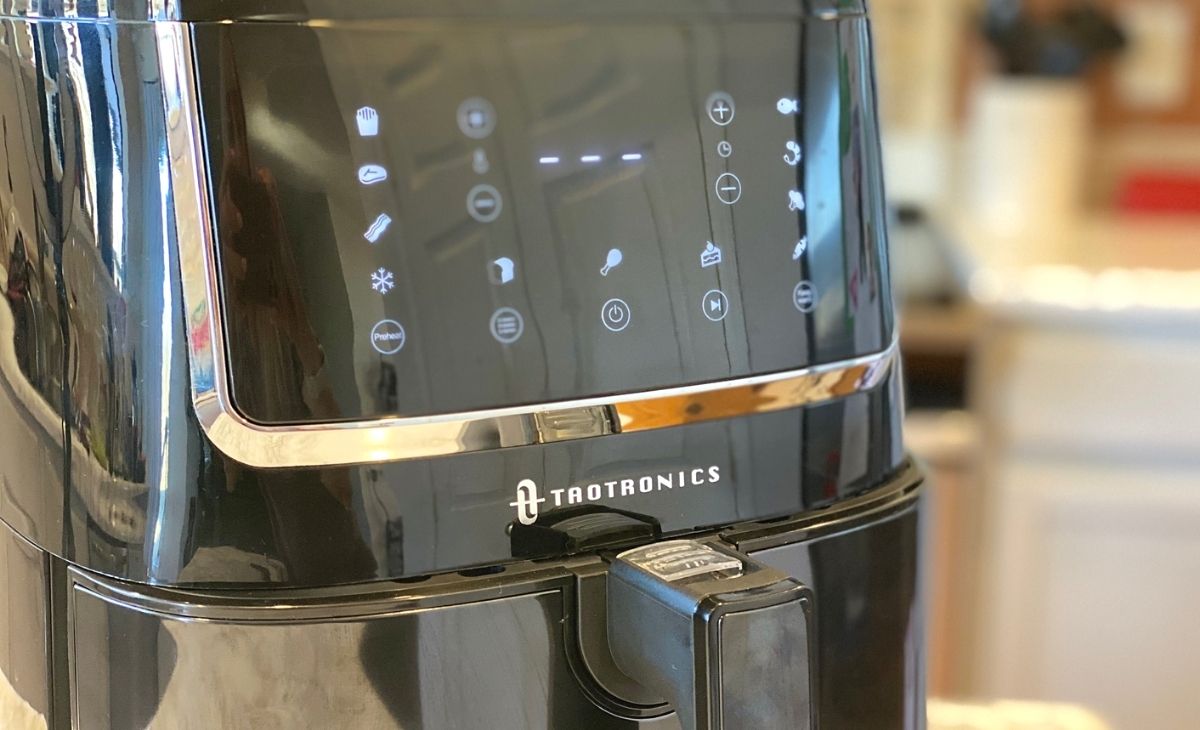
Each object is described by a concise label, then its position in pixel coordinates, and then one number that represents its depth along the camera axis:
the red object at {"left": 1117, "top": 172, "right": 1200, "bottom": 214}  1.57
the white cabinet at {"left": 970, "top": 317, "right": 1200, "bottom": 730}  1.21
